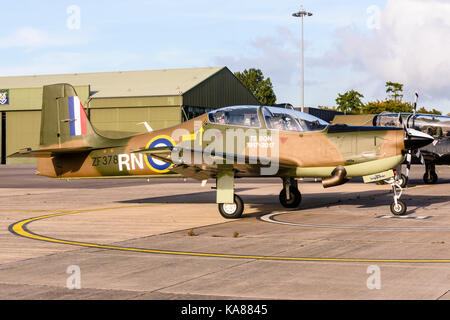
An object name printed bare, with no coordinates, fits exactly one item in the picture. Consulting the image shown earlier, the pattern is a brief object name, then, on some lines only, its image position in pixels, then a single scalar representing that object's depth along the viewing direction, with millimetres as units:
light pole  45300
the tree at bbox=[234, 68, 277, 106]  113000
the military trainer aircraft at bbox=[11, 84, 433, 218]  14641
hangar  59562
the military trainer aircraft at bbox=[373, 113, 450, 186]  25859
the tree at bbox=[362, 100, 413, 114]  97125
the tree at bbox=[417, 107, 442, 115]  105738
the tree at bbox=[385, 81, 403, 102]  105625
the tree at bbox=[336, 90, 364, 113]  104625
